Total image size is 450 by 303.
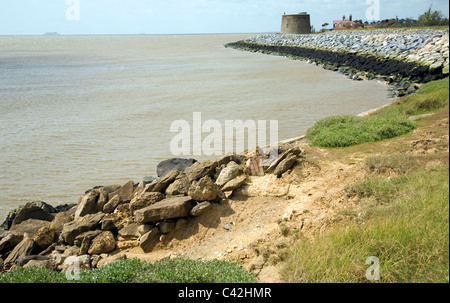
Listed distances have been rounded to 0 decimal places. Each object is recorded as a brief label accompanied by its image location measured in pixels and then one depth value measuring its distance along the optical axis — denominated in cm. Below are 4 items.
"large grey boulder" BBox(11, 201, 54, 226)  766
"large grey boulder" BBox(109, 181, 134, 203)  763
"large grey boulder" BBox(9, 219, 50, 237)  731
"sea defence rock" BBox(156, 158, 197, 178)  936
